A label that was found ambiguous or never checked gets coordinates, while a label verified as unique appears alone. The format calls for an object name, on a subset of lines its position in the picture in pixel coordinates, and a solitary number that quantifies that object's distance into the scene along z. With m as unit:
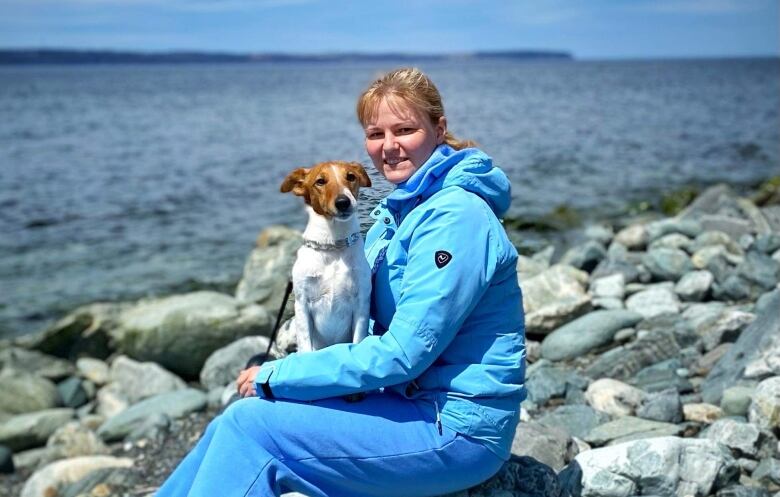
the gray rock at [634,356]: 7.50
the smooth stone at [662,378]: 6.95
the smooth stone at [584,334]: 8.21
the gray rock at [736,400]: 5.97
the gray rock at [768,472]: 5.01
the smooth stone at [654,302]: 9.31
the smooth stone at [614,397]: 6.55
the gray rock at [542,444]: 5.14
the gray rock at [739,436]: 5.35
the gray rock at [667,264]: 10.84
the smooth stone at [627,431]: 5.73
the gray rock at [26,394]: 10.46
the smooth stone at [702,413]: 6.14
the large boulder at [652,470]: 4.75
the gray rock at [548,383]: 7.04
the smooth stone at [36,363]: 11.38
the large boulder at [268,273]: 11.73
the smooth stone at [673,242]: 12.45
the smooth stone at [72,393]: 10.70
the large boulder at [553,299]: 8.84
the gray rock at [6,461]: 8.95
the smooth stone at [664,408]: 6.11
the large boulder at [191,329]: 10.62
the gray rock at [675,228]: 13.39
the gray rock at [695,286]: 9.75
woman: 3.60
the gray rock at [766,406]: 5.52
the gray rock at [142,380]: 10.20
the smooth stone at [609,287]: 10.12
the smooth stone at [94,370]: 11.22
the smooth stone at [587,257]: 12.64
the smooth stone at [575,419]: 6.16
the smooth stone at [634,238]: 13.76
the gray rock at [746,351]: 6.35
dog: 3.87
